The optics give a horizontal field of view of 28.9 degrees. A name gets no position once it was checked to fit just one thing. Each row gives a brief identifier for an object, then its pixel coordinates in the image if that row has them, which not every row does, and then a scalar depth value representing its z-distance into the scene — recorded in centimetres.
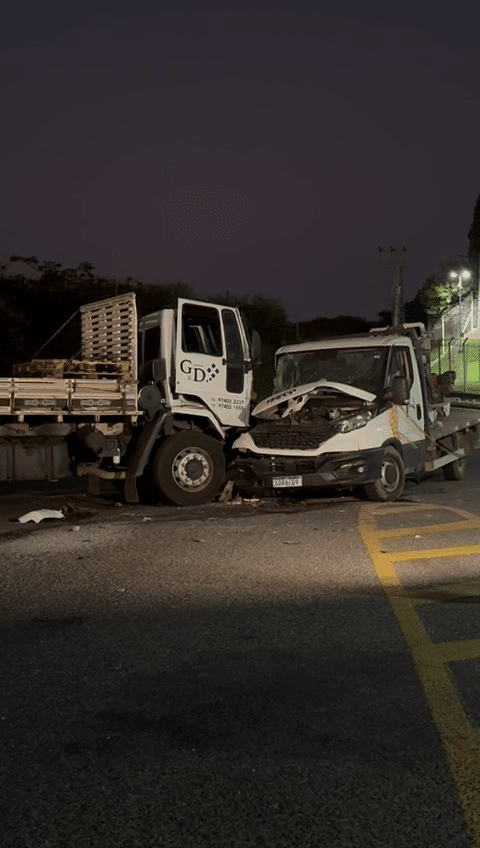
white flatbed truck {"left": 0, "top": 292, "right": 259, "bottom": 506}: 1220
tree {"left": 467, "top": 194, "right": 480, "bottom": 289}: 8462
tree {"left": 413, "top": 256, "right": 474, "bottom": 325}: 9000
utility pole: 6516
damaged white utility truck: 1204
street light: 7980
